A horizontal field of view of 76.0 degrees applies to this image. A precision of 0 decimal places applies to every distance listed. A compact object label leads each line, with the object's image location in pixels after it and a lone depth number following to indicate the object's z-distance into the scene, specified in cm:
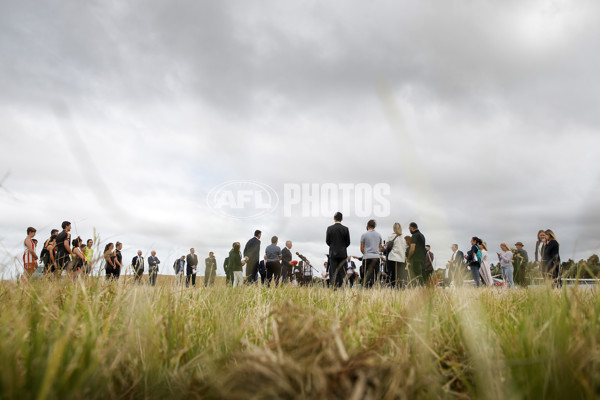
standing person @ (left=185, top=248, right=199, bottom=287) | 1448
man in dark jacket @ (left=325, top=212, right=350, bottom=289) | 924
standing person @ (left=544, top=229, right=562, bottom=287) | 895
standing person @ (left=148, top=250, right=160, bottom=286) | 1675
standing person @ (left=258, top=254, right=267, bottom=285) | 1542
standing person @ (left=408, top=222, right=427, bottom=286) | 920
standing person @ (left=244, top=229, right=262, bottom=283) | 1165
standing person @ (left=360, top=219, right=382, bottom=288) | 913
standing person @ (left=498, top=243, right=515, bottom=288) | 1272
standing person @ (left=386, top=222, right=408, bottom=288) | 922
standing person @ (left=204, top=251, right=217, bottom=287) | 1373
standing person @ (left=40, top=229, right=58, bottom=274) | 901
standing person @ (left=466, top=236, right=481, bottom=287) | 1265
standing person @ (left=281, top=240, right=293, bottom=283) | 1502
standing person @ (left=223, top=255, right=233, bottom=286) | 1208
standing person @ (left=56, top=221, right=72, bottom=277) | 898
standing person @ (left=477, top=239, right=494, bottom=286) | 1256
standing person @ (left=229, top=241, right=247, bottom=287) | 1229
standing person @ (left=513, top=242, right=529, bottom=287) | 1160
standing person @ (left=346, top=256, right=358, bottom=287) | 1428
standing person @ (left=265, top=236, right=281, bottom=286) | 1236
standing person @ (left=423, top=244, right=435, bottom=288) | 1201
